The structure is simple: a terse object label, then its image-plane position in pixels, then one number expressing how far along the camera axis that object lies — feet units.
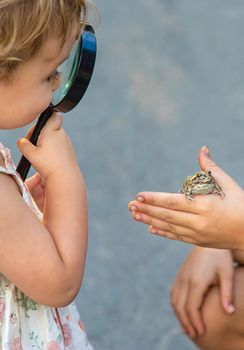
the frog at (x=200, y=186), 4.90
